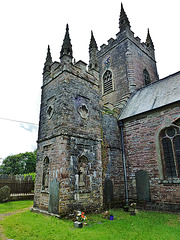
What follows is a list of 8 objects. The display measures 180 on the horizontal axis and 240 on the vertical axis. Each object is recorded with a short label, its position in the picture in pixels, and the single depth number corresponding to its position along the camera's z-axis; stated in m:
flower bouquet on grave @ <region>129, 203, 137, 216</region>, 8.63
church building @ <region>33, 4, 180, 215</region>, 8.79
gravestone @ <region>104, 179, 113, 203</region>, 10.16
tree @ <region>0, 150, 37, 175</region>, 47.25
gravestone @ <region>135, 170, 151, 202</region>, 9.98
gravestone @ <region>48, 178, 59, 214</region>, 7.93
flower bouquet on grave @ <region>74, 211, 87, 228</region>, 7.36
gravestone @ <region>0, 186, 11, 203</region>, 13.02
